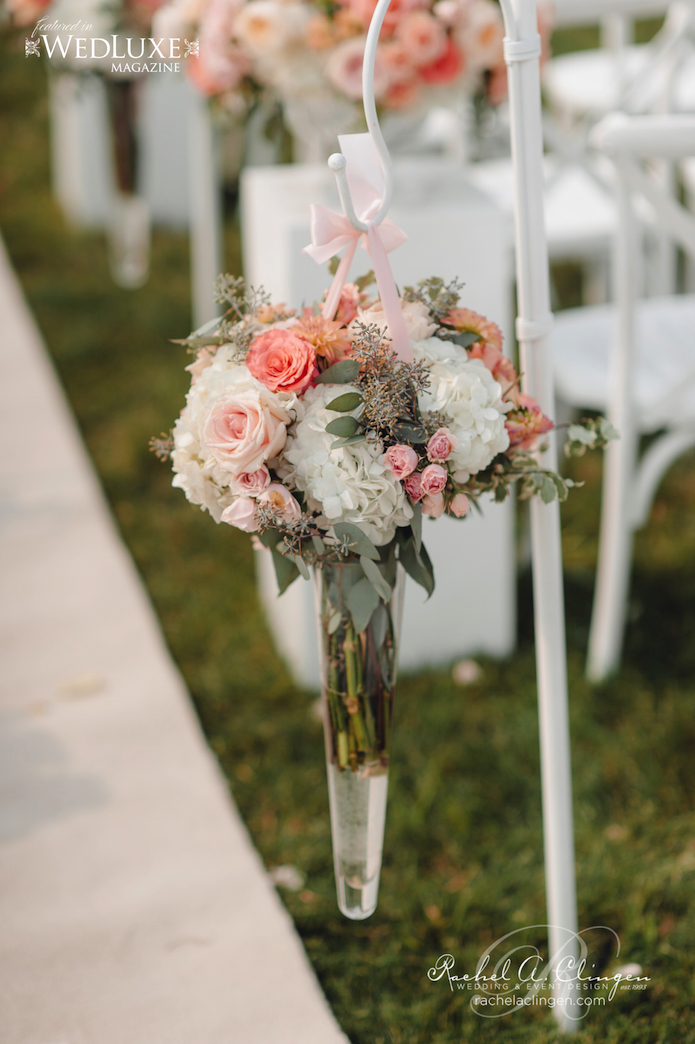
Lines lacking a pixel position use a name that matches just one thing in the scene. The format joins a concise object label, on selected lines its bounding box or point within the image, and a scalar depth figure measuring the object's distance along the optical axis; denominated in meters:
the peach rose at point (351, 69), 2.96
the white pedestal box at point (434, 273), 3.08
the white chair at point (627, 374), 2.78
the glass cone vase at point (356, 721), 2.38
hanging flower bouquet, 2.24
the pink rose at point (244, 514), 2.26
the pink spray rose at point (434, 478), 2.23
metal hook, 2.23
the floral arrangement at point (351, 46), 2.95
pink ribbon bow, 2.27
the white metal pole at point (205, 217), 5.59
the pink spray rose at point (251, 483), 2.25
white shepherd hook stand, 2.31
